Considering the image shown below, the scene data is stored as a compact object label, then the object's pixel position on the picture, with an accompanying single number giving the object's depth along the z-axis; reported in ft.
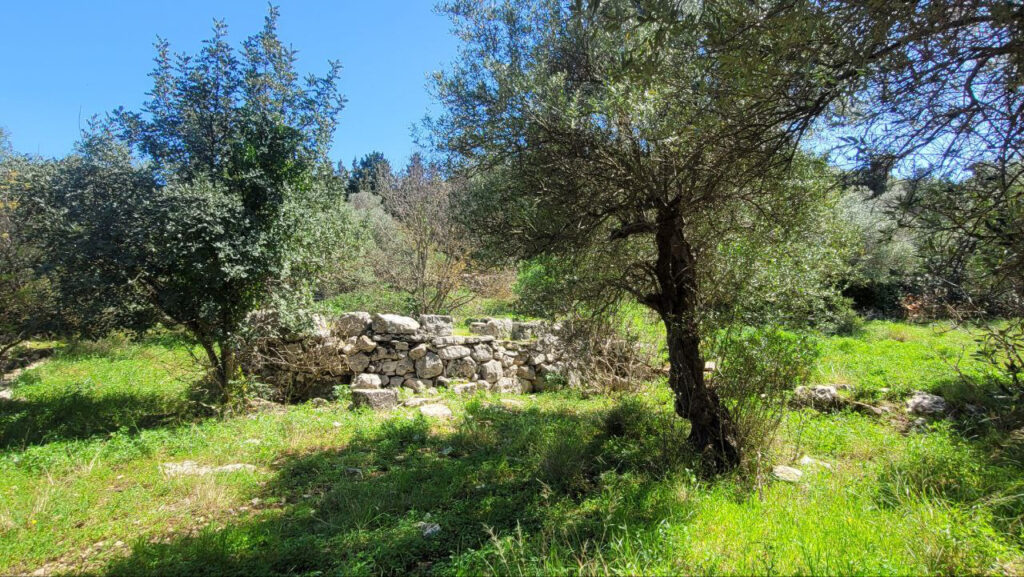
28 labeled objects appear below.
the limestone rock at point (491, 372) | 32.04
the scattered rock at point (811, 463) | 15.39
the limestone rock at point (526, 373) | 33.77
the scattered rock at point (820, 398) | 23.73
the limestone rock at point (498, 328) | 35.58
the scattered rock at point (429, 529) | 12.06
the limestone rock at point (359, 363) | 29.68
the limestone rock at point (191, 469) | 16.24
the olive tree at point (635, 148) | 11.49
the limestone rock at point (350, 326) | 30.25
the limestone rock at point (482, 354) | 32.24
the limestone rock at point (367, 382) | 28.40
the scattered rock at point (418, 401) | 26.94
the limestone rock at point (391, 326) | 30.35
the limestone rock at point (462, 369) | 31.24
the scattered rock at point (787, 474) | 14.01
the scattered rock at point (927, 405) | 21.83
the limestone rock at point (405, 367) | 30.30
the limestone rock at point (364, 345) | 29.84
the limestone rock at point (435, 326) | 31.68
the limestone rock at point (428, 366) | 30.53
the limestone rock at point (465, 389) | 29.88
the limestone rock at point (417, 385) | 29.86
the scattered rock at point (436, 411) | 24.38
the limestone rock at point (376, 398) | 26.17
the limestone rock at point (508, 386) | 31.99
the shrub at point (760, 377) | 14.83
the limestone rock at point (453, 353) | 31.01
